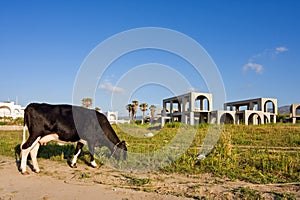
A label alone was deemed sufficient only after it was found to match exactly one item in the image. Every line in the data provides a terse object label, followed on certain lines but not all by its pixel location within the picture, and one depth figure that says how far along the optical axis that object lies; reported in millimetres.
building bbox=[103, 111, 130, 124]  35488
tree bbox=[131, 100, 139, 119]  58562
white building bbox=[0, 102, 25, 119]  54750
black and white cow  7410
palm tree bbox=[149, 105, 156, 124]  59194
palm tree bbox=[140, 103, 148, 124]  61812
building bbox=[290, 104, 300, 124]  43169
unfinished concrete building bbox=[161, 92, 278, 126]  38844
